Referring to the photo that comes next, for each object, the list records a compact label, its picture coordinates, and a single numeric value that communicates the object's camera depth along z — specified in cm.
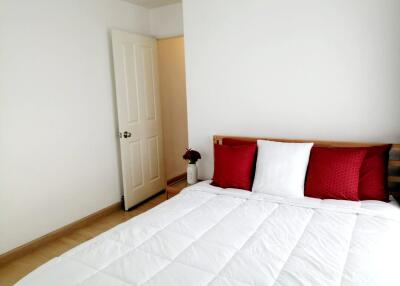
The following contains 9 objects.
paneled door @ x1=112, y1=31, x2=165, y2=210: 347
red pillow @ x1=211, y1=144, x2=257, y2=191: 255
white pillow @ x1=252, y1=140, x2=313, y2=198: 234
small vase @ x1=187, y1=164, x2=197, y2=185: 308
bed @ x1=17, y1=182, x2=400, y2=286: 137
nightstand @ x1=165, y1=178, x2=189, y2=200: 306
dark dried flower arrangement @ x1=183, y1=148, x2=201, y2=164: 309
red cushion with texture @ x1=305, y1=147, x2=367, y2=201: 217
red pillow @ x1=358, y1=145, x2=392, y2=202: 217
